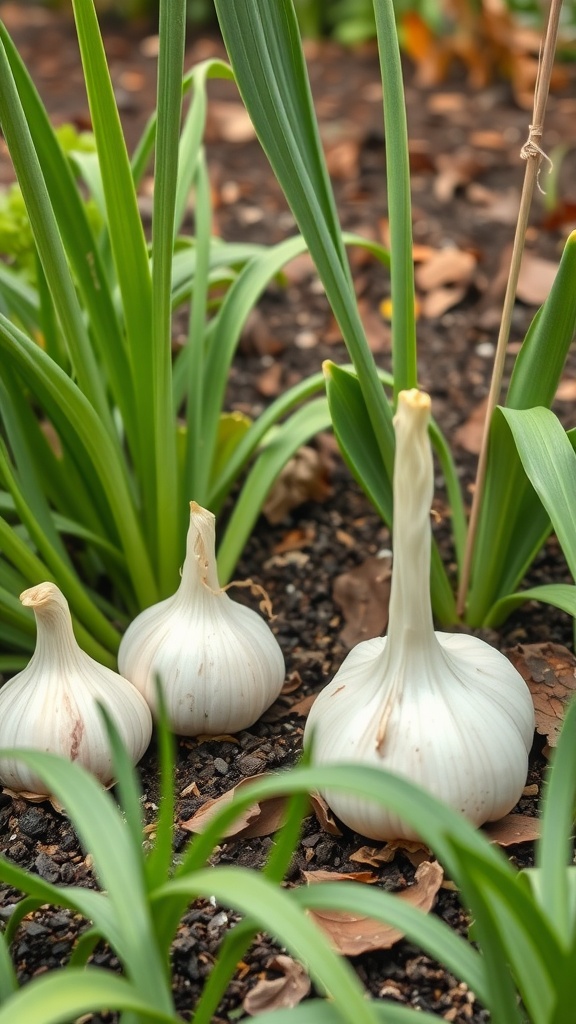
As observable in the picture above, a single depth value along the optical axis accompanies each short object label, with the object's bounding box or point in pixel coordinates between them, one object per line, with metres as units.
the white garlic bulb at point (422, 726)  0.73
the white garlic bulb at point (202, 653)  0.78
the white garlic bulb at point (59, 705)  0.76
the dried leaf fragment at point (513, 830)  0.75
